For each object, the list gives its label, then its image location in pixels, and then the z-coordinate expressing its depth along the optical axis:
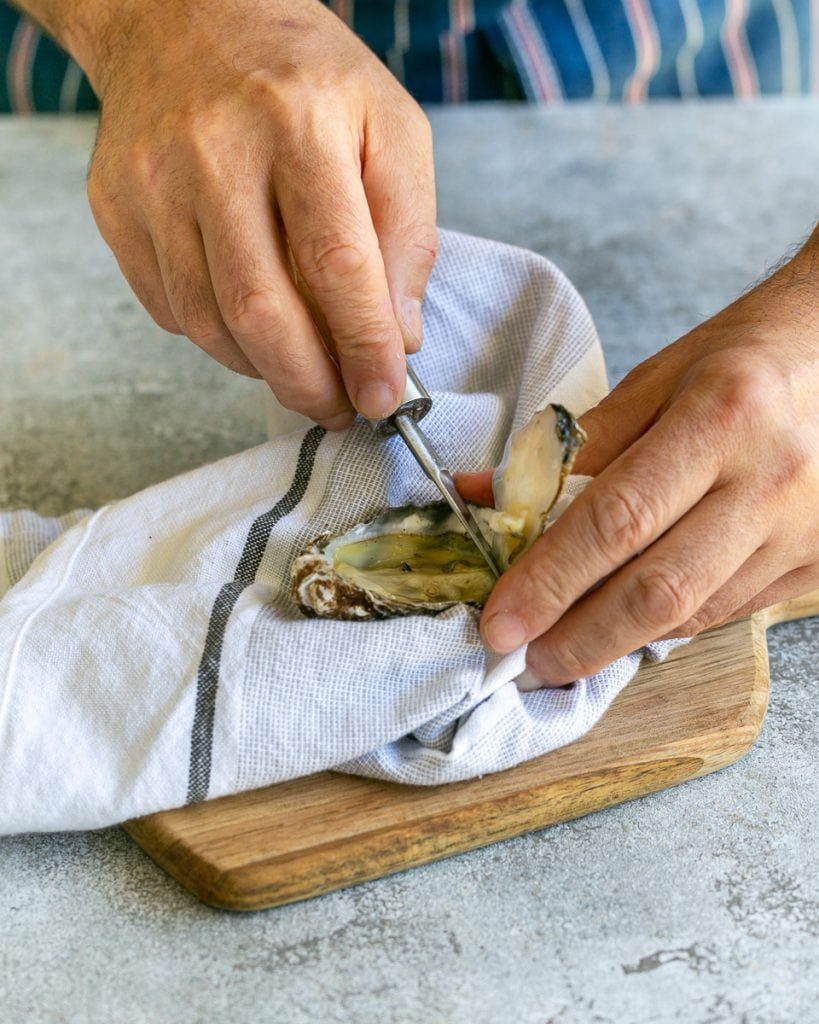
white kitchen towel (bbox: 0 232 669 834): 0.77
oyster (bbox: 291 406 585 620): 0.78
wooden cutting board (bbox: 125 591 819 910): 0.76
